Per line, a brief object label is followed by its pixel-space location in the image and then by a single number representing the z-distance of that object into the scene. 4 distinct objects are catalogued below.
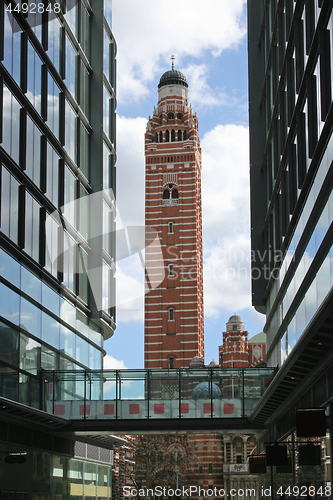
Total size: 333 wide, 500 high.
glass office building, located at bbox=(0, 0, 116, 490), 23.58
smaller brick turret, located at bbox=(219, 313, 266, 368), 106.75
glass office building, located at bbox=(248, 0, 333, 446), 15.39
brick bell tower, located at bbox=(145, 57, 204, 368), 101.81
